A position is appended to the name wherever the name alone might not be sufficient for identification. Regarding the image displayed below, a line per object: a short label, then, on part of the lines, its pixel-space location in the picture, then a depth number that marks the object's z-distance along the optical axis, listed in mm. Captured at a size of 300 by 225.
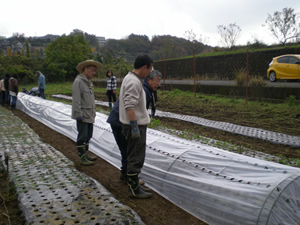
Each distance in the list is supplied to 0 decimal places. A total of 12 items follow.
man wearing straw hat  4355
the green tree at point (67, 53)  33875
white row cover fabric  2322
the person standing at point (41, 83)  12742
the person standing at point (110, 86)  10328
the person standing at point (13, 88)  11883
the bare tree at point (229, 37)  25581
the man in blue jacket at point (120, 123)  3459
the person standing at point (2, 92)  13644
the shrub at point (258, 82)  11983
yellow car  12348
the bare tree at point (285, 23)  20422
